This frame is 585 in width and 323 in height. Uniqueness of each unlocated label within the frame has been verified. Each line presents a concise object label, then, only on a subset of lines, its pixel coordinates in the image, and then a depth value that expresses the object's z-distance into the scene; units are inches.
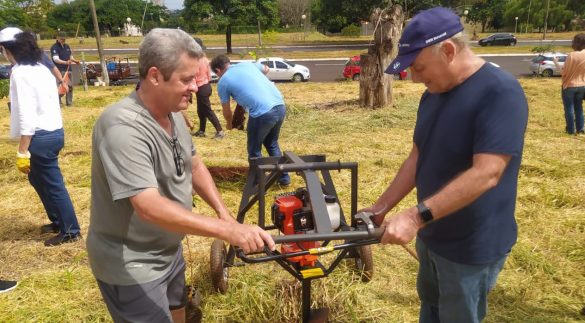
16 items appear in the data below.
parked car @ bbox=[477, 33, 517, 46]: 1440.7
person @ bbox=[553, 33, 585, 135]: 298.8
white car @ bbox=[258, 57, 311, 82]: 772.5
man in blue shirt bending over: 203.6
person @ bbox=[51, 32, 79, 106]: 456.1
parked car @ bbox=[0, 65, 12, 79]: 855.1
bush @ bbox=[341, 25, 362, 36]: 1951.3
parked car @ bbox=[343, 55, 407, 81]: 697.6
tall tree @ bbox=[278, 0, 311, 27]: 2496.3
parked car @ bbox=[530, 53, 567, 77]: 689.6
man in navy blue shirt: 73.2
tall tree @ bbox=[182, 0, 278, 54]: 1384.1
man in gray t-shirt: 71.1
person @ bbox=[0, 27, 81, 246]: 147.3
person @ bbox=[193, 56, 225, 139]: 323.3
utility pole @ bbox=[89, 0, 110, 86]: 688.2
